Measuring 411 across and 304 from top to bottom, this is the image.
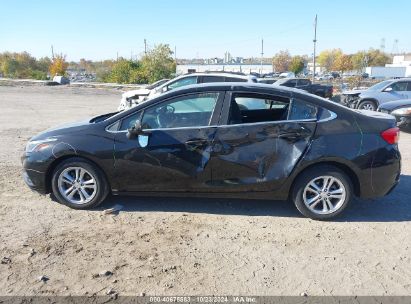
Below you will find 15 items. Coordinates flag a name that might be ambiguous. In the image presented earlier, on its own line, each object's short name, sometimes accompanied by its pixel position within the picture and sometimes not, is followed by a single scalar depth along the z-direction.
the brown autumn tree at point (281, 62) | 98.44
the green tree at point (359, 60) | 76.44
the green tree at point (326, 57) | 112.71
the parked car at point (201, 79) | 12.28
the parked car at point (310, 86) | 21.80
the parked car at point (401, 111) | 10.29
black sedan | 4.36
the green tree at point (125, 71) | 39.41
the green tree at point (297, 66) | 78.25
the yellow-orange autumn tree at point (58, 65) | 63.51
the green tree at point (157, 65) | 37.69
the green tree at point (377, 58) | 107.00
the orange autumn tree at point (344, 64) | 64.62
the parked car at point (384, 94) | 14.41
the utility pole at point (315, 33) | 37.02
